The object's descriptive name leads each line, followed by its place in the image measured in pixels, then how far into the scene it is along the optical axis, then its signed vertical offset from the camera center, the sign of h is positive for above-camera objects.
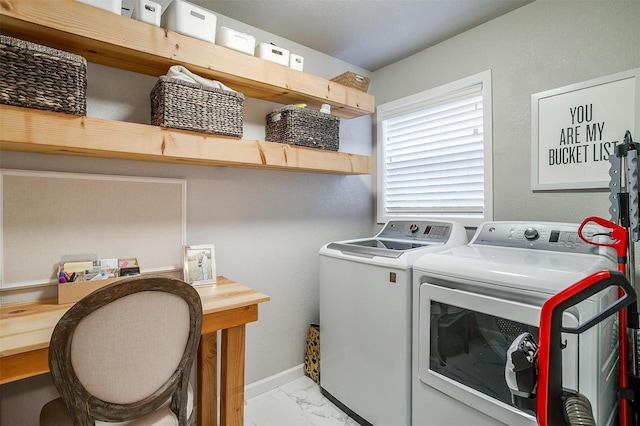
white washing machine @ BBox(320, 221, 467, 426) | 1.66 -0.61
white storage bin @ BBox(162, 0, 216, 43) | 1.56 +0.95
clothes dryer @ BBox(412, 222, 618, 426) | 1.13 -0.45
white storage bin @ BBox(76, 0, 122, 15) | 1.35 +0.89
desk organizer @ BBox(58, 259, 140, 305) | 1.43 -0.34
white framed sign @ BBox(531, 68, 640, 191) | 1.61 +0.46
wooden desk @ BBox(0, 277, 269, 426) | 1.07 -0.49
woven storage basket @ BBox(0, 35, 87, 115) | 1.16 +0.51
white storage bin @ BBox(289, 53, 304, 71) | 2.00 +0.94
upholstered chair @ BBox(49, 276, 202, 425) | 0.99 -0.45
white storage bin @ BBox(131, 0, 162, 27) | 1.48 +0.92
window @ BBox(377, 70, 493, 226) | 2.21 +0.46
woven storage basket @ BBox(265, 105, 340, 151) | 1.98 +0.55
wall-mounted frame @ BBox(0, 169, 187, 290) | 1.45 -0.05
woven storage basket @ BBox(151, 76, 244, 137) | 1.52 +0.52
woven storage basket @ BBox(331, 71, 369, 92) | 2.30 +0.96
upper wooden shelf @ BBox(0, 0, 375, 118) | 1.25 +0.76
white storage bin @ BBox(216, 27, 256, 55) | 1.72 +0.93
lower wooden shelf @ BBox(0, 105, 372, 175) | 1.20 +0.32
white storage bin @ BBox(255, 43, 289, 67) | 1.86 +0.94
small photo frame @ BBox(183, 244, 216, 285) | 1.79 -0.30
